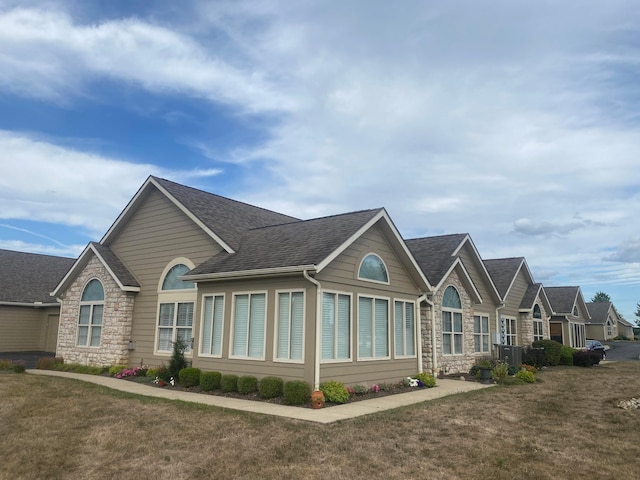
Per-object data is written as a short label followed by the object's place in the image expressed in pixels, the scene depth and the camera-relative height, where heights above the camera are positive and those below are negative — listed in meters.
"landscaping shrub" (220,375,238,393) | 13.07 -1.77
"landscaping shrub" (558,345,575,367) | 25.77 -1.73
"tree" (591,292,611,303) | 123.25 +7.38
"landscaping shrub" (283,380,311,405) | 11.51 -1.75
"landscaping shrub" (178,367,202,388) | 13.91 -1.70
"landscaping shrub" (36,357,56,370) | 18.91 -1.89
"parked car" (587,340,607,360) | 34.27 -1.64
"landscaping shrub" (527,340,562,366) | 25.09 -1.34
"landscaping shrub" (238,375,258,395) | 12.67 -1.73
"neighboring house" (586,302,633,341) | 60.38 +0.52
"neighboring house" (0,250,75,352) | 26.53 +0.31
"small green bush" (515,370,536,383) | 17.31 -1.89
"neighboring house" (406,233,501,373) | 18.25 +0.79
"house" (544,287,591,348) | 36.38 +0.68
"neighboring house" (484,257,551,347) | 26.92 +1.35
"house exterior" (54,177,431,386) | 12.73 +0.88
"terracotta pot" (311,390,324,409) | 11.19 -1.86
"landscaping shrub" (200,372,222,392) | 13.44 -1.75
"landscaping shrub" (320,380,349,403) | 11.87 -1.79
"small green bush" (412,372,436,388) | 15.62 -1.86
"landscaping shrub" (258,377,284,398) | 12.13 -1.72
